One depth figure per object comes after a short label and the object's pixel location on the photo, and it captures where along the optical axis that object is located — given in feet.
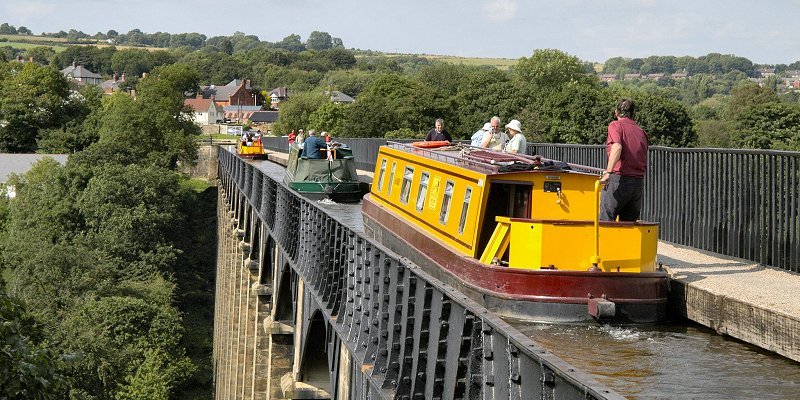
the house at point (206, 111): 615.98
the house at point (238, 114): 620.90
